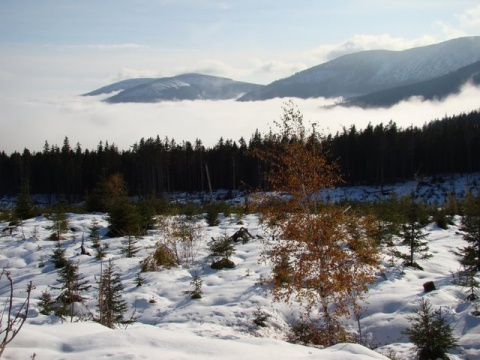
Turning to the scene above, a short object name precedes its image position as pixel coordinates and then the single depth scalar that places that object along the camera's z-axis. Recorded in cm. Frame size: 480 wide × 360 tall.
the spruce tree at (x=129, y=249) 1786
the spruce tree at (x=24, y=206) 2580
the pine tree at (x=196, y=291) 1372
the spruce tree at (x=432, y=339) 953
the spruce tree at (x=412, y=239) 1607
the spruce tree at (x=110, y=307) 960
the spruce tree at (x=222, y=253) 1667
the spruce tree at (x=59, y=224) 2084
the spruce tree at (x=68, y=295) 1145
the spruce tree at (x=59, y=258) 1639
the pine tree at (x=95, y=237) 1909
